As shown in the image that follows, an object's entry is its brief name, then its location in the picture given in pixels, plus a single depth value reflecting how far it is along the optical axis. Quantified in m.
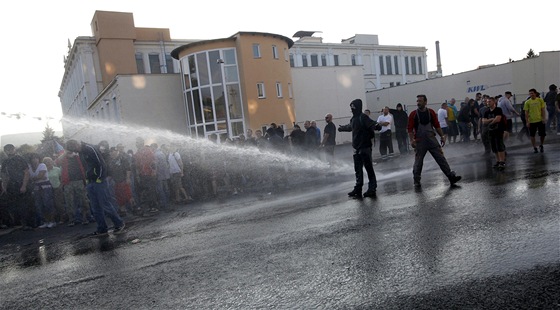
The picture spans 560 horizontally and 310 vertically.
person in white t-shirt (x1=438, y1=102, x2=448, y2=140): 17.34
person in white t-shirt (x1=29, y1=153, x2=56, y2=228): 10.56
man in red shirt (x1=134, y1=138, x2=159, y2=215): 11.62
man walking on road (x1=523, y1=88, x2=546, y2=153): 11.61
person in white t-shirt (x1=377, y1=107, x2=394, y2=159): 15.66
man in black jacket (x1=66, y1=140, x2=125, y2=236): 8.27
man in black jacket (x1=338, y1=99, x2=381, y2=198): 8.73
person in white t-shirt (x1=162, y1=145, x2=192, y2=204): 12.33
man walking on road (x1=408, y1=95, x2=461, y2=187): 8.77
